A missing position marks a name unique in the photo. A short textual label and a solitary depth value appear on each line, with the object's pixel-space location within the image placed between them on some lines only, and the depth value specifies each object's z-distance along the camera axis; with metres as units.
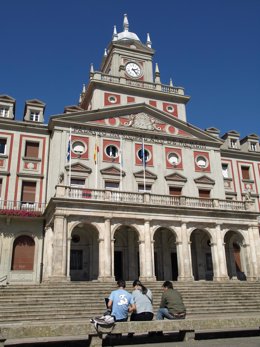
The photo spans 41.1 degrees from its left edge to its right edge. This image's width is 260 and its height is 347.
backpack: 8.31
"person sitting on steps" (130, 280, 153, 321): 9.48
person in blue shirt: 9.27
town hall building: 23.86
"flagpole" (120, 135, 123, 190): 28.82
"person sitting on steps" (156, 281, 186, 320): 9.73
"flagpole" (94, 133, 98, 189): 28.03
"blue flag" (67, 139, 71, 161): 27.47
